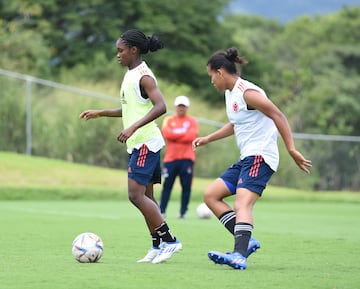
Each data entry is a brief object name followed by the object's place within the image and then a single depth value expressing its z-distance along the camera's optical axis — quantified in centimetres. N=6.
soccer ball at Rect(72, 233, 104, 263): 1845
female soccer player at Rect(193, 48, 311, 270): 1808
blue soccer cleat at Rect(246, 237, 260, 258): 1886
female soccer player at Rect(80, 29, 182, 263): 1920
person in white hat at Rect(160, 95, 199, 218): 3537
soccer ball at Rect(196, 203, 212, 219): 3478
